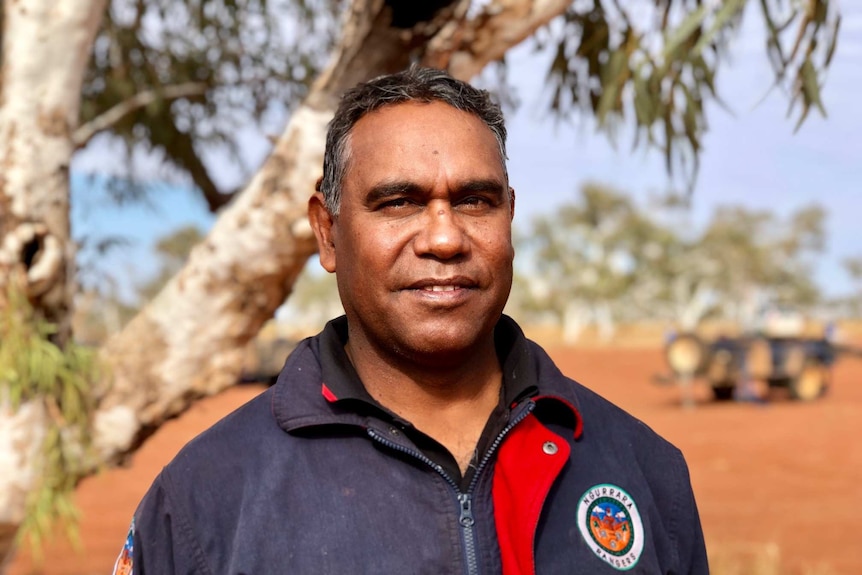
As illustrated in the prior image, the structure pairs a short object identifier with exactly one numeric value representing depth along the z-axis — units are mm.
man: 1753
